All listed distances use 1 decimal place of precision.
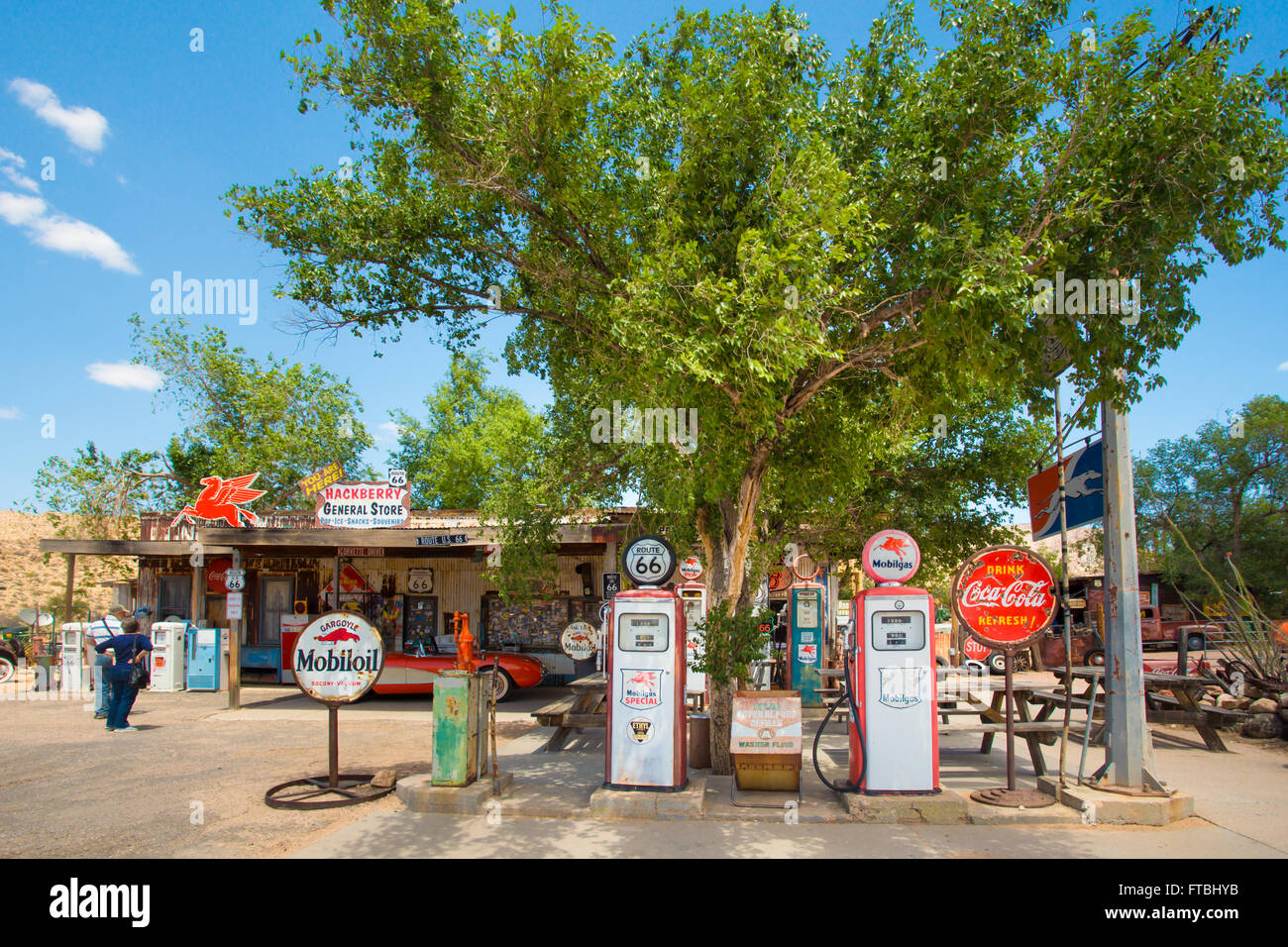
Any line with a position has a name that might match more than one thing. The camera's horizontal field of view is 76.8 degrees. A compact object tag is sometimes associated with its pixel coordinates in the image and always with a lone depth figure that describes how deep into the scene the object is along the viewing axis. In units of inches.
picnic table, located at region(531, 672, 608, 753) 392.2
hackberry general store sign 629.9
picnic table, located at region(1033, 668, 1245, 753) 399.9
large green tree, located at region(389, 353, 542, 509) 1349.7
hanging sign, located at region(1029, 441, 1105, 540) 294.0
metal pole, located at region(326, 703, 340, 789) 301.8
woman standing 452.4
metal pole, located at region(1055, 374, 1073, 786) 277.6
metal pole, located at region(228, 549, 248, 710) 540.1
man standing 492.4
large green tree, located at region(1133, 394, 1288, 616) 1379.2
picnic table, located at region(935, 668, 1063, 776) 318.3
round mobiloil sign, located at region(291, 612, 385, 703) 304.0
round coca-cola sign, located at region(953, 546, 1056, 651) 293.9
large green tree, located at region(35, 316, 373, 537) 1160.8
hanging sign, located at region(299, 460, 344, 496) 691.0
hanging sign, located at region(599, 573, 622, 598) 674.2
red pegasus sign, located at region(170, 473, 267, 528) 630.5
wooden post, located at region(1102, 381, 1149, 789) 279.7
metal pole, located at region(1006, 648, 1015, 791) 281.8
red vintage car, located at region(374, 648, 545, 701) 628.7
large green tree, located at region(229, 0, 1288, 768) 259.1
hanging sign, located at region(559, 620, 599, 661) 564.1
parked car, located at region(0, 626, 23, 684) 749.3
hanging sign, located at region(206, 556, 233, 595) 794.8
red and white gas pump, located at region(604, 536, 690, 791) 283.7
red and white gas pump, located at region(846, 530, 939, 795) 275.0
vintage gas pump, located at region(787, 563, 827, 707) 608.1
